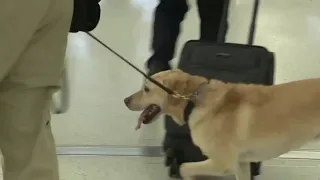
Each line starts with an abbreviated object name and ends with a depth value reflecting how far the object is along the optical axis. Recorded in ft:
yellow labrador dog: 11.39
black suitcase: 12.12
